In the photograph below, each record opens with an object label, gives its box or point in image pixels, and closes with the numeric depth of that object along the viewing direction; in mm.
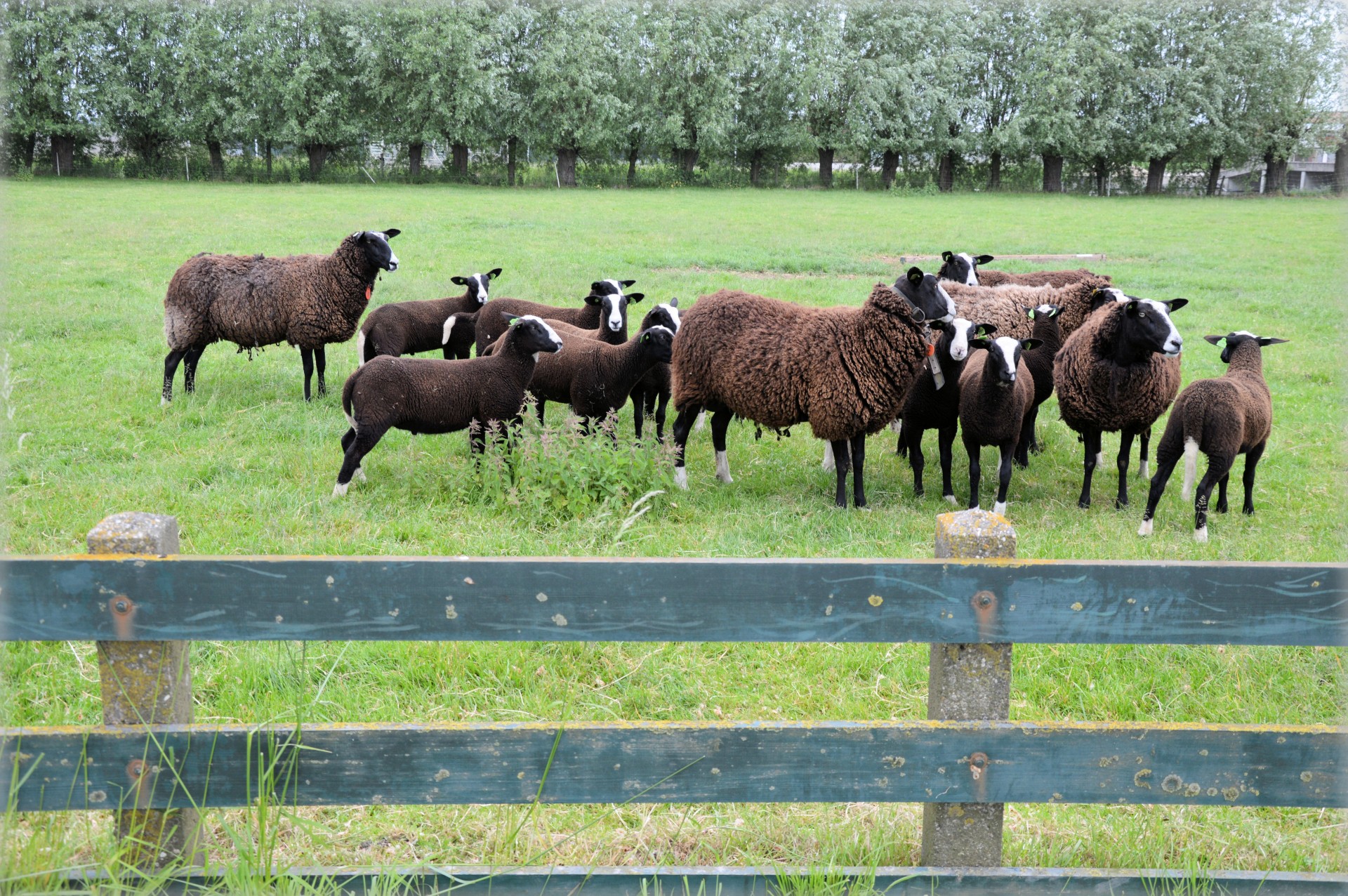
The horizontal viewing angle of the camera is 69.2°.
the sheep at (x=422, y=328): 10969
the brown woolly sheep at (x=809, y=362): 8328
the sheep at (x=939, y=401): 8648
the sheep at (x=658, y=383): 9828
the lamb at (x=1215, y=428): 7504
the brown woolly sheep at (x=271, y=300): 10875
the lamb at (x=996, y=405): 7973
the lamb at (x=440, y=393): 7902
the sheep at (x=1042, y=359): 9714
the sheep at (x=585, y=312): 10203
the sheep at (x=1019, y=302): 9961
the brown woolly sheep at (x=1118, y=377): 8258
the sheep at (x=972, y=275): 12062
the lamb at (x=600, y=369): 9117
